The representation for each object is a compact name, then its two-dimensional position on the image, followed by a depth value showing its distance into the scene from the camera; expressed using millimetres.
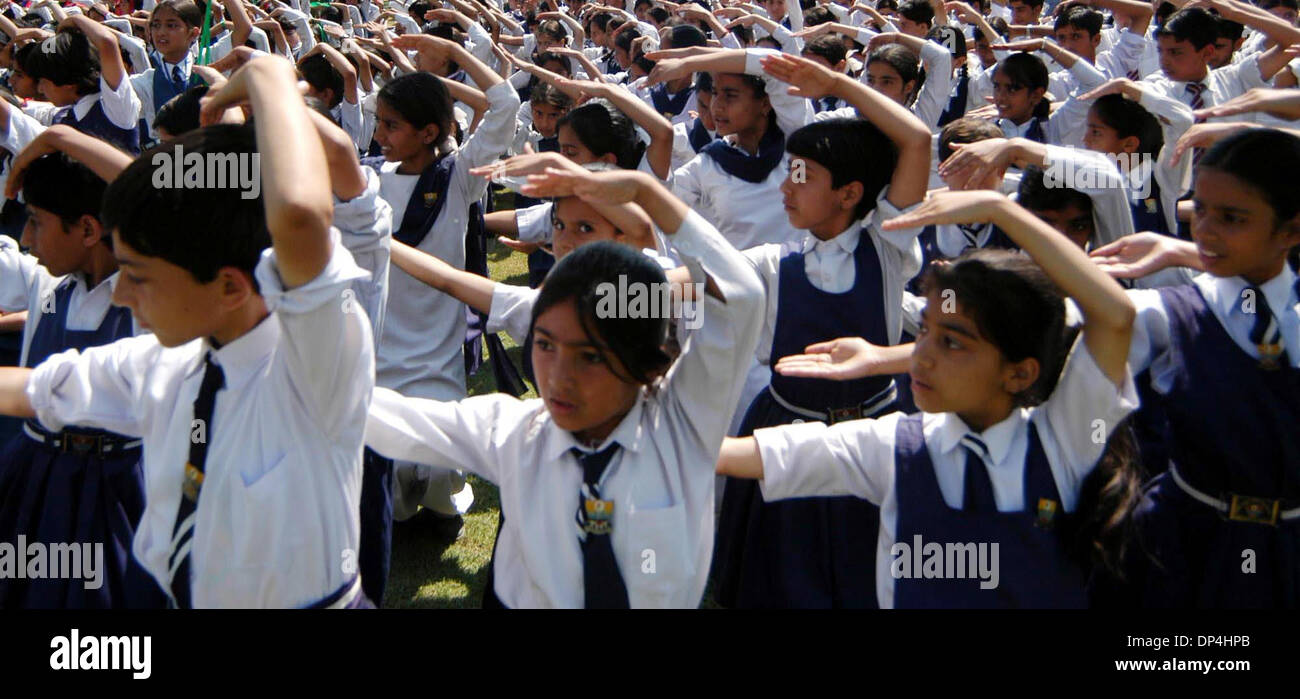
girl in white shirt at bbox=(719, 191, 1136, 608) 1985
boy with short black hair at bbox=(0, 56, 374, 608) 1571
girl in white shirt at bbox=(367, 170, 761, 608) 1810
